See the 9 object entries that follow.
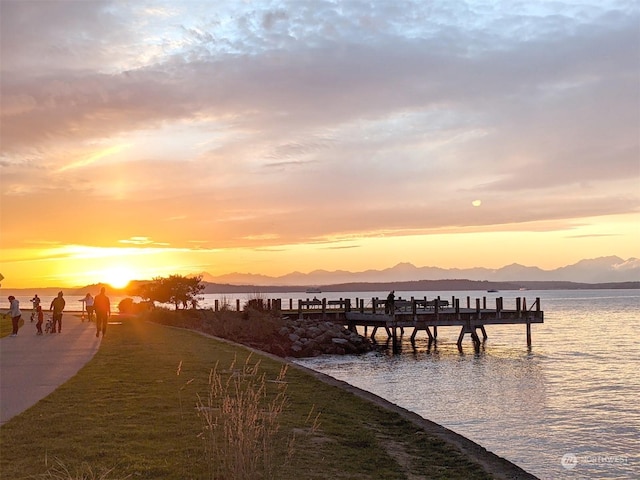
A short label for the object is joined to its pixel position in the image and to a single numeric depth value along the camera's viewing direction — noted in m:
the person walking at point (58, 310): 30.23
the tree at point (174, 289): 60.56
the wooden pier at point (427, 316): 46.03
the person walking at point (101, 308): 27.27
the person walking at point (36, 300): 34.28
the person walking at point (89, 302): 35.22
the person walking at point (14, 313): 27.02
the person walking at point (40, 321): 29.61
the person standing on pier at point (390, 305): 45.78
